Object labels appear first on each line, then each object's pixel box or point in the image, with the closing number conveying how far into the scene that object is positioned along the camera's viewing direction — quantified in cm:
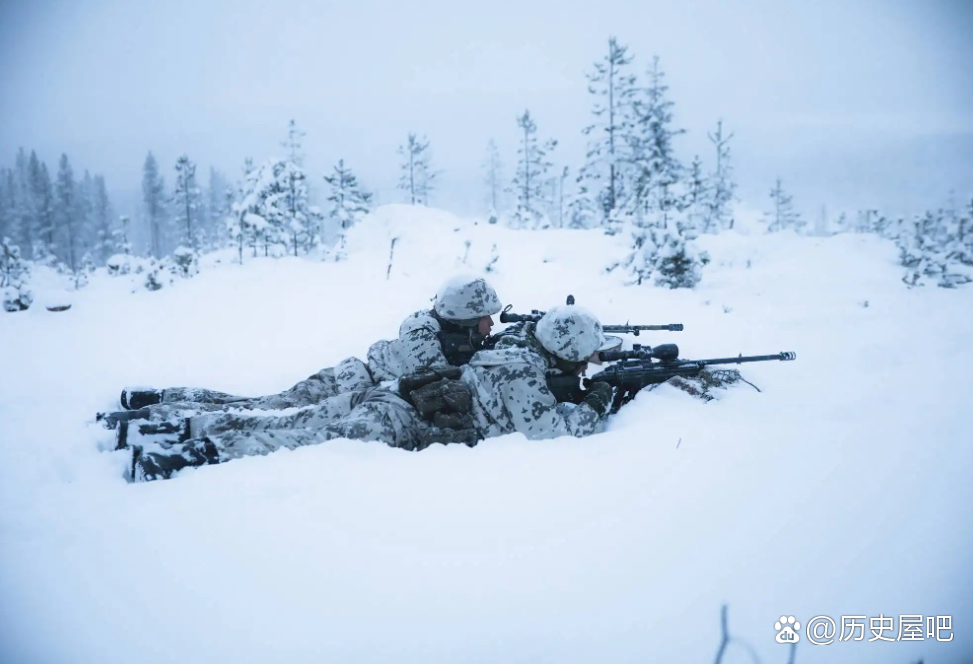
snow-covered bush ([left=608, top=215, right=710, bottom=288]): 1108
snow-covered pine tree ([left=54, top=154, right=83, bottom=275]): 4375
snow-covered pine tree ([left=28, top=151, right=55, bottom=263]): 4094
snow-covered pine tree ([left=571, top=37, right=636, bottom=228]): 2350
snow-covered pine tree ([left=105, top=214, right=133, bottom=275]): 1712
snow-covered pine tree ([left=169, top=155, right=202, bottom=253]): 3962
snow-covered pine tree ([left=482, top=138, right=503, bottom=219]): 4290
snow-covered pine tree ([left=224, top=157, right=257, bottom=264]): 2314
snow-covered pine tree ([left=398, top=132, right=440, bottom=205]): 3700
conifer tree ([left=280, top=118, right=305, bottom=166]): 3469
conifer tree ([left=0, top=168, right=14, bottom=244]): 4203
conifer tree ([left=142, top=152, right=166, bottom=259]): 4978
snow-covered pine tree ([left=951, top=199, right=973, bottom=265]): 1495
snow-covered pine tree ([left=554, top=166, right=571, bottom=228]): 3585
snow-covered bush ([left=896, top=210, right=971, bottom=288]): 1123
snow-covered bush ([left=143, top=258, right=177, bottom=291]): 1300
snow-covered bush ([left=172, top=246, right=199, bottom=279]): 1515
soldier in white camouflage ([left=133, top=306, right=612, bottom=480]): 377
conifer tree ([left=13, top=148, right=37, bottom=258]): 4281
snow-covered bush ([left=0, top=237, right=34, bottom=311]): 1095
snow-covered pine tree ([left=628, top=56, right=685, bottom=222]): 2162
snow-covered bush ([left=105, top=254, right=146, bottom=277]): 1712
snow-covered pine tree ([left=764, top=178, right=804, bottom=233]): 4303
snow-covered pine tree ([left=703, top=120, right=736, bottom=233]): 2642
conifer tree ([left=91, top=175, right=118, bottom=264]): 4830
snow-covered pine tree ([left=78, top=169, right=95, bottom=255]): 4612
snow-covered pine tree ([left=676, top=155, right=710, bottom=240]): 1152
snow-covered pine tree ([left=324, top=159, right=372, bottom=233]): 3059
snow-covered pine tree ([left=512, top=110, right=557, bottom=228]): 3400
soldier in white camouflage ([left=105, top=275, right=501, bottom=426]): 514
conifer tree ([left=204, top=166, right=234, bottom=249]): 4734
